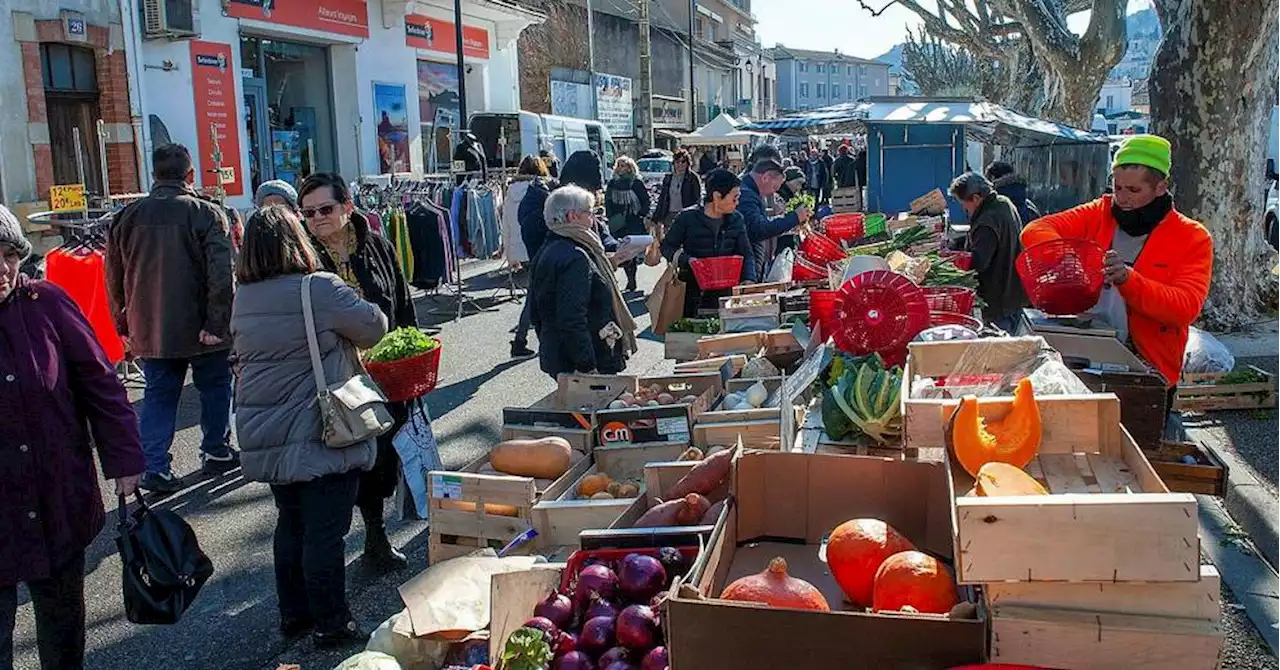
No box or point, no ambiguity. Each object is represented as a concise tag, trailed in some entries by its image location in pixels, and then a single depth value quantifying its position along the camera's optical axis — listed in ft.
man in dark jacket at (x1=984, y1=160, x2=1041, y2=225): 31.12
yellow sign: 28.12
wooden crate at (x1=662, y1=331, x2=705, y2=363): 23.04
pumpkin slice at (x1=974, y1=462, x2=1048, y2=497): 7.61
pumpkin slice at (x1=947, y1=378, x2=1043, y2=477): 8.59
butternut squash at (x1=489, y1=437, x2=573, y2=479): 14.92
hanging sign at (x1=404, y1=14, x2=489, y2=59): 70.18
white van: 69.72
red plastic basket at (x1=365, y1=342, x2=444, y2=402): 15.43
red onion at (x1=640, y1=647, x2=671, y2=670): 8.54
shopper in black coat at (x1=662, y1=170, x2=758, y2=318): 24.59
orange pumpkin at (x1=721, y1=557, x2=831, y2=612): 7.67
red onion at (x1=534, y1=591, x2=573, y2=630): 9.52
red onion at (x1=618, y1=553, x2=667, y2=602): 9.46
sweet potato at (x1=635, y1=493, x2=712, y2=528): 11.08
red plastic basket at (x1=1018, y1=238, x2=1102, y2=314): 13.53
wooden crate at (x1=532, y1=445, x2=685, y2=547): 13.38
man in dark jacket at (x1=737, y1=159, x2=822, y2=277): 26.99
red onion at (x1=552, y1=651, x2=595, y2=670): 8.79
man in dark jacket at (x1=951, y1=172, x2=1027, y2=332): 23.56
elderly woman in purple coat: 10.23
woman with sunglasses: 15.25
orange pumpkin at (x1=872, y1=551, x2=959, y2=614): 7.69
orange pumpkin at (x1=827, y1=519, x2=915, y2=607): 8.44
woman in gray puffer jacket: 12.53
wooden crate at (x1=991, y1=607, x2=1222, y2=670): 6.73
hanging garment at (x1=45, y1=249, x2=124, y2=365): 25.96
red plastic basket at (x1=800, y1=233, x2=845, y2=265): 25.48
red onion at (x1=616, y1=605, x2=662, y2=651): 8.91
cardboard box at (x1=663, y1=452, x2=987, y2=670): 7.09
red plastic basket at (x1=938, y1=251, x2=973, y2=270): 23.48
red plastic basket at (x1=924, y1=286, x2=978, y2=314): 15.61
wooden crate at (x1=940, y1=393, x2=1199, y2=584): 6.73
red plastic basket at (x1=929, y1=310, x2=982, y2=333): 14.32
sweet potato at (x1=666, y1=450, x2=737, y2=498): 12.03
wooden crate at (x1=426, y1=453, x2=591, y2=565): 14.21
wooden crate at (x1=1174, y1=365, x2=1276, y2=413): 22.74
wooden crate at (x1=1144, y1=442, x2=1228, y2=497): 13.39
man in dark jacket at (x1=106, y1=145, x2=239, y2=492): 19.83
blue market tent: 45.42
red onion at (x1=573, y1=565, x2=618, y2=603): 9.57
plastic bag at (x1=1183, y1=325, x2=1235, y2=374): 23.68
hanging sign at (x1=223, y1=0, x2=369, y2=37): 53.21
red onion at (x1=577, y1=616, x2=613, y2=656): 9.03
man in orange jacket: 13.00
